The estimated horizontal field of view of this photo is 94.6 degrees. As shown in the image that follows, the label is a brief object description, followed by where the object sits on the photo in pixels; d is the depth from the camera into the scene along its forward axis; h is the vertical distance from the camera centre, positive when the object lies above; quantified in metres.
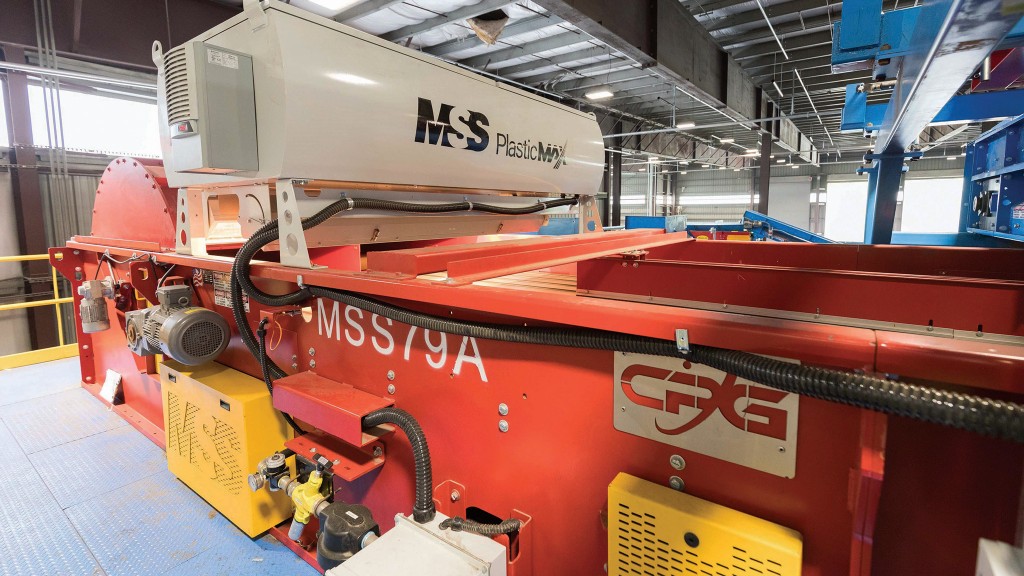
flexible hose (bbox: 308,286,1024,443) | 0.71 -0.27
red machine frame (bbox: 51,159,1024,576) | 0.90 -0.42
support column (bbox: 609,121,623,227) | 13.83 +1.50
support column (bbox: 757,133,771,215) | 12.50 +1.56
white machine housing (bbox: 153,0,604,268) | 1.76 +0.43
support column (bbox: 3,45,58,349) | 5.86 +0.33
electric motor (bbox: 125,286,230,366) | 2.31 -0.50
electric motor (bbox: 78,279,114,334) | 3.30 -0.50
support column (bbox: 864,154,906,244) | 3.54 +0.27
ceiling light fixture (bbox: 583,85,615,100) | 9.07 +2.65
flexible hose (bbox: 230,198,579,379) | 1.92 -0.14
